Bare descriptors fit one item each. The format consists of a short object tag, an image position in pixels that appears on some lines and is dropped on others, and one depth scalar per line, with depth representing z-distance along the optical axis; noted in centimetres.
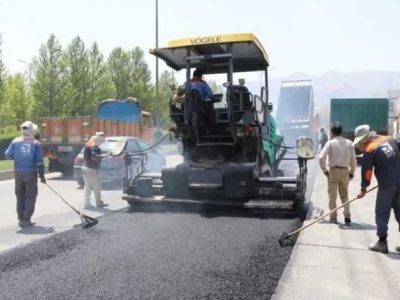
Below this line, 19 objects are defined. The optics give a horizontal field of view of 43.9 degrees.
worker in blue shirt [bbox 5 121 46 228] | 788
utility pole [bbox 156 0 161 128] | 3266
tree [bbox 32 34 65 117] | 3030
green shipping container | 2269
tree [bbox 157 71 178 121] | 4256
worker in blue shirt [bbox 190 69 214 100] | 834
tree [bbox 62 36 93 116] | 3084
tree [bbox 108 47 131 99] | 3697
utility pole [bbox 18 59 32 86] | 3178
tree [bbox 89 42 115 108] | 3269
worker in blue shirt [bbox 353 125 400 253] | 589
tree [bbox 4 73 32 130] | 3100
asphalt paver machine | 819
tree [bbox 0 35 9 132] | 2559
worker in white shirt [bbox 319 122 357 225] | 770
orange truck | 1586
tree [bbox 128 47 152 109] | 3694
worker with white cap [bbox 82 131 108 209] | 950
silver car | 1248
